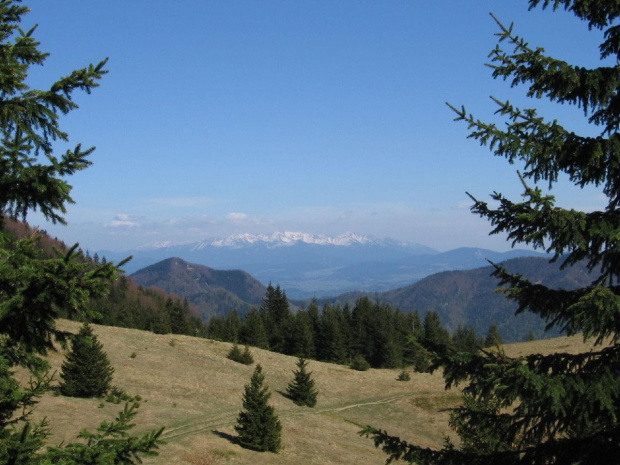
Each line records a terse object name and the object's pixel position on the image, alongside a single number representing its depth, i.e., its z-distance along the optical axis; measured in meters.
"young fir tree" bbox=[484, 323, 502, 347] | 86.64
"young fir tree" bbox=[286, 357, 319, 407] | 46.41
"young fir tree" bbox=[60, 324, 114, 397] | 34.38
